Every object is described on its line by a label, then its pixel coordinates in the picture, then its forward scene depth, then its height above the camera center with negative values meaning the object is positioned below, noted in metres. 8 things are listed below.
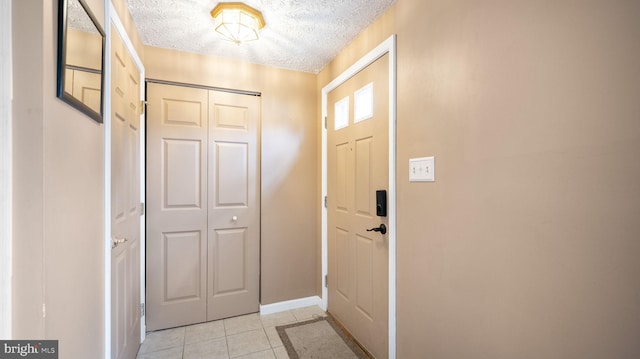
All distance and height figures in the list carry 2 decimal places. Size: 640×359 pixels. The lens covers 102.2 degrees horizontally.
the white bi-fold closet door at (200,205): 2.17 -0.24
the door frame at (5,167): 0.68 +0.03
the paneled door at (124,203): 1.41 -0.16
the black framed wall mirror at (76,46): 0.86 +0.48
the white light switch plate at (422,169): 1.38 +0.05
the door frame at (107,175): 1.28 +0.01
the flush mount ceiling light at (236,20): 1.64 +1.05
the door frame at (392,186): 1.65 -0.05
